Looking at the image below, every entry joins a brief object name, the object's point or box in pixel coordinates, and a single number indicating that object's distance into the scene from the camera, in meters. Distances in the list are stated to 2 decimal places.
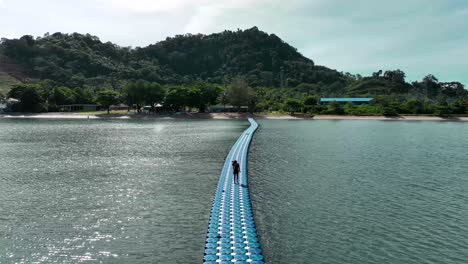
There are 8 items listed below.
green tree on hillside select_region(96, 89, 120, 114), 167.38
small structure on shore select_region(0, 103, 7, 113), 170.44
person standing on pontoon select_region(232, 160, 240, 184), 37.28
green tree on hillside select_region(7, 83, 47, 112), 162.38
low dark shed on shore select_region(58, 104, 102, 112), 180.04
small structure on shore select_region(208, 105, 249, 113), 179.09
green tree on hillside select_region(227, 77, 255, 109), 167.38
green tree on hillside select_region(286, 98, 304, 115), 170.62
